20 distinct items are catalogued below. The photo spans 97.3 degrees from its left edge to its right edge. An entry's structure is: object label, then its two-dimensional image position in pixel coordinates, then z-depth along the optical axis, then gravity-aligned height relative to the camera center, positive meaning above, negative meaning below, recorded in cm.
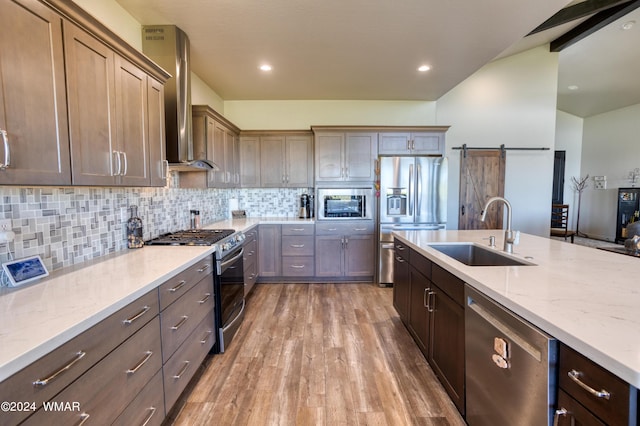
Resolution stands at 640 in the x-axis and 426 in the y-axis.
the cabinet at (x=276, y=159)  430 +57
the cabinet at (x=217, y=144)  302 +62
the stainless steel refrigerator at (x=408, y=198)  389 -3
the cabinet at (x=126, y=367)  83 -67
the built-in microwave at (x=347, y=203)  407 -10
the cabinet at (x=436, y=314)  163 -84
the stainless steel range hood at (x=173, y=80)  238 +100
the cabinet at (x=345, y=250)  407 -78
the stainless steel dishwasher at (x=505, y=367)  99 -71
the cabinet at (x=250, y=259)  330 -79
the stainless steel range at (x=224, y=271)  228 -66
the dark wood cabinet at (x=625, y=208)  671 -29
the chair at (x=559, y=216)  738 -54
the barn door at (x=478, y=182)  519 +26
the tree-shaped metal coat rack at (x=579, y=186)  783 +28
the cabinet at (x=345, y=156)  408 +58
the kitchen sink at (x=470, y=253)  214 -46
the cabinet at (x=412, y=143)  410 +77
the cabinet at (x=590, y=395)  74 -57
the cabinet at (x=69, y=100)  106 +45
